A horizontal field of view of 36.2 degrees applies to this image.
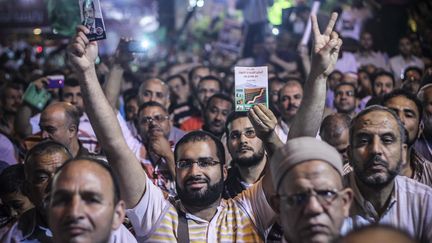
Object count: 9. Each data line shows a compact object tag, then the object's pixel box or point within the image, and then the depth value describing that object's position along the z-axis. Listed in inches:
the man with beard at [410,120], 191.8
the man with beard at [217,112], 280.4
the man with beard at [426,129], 230.8
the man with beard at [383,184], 153.1
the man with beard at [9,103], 331.3
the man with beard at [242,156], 203.8
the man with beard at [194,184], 144.2
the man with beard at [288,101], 289.0
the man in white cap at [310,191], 116.6
